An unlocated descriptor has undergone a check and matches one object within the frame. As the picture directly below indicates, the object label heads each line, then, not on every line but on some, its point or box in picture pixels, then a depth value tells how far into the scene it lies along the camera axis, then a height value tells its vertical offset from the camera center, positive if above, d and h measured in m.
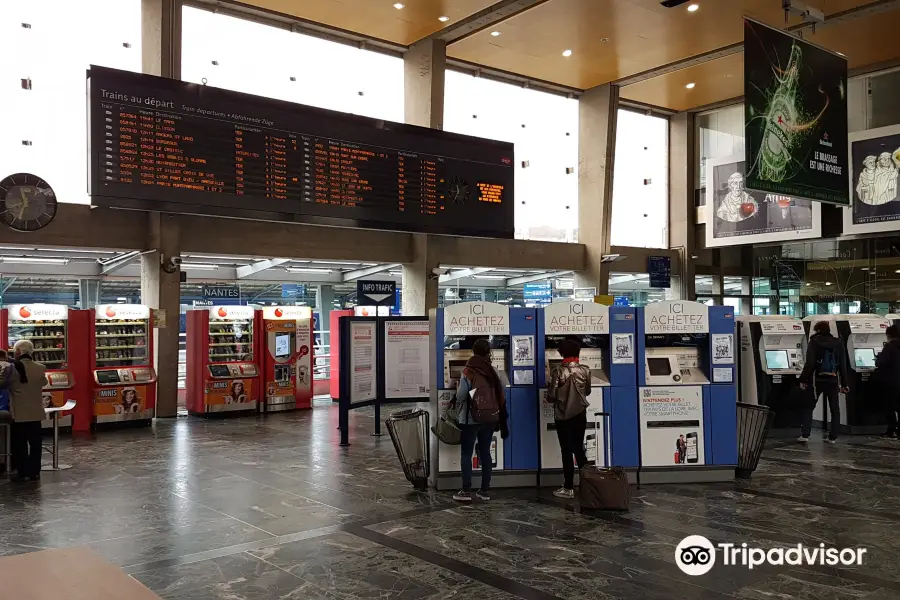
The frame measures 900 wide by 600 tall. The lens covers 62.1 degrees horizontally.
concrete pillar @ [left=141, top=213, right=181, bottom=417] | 11.09 +0.51
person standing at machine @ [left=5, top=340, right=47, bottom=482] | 7.15 -0.80
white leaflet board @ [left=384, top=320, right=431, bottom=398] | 10.00 -0.46
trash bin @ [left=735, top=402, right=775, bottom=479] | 7.01 -1.09
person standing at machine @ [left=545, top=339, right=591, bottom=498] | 6.21 -0.67
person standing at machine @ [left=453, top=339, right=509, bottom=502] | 6.19 -0.71
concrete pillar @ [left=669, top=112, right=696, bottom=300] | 18.56 +3.13
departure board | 9.31 +2.32
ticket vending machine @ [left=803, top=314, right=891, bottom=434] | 9.80 -0.60
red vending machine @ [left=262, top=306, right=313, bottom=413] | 12.42 -0.55
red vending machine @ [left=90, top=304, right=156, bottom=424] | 10.45 -0.55
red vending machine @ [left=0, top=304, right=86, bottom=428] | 9.82 -0.14
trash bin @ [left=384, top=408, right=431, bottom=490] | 6.62 -1.06
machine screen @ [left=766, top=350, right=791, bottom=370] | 9.59 -0.50
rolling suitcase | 5.84 -1.32
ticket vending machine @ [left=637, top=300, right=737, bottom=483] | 6.90 -0.78
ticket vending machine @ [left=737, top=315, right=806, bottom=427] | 9.58 -0.60
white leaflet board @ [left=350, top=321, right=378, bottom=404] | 9.66 -0.50
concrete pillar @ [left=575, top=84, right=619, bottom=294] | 16.00 +3.18
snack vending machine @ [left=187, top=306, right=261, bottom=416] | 11.73 -0.55
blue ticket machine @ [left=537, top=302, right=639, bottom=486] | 6.85 -0.60
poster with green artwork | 7.72 +2.24
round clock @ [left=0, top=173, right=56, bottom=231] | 9.44 +1.61
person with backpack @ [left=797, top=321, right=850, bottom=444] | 8.99 -0.55
